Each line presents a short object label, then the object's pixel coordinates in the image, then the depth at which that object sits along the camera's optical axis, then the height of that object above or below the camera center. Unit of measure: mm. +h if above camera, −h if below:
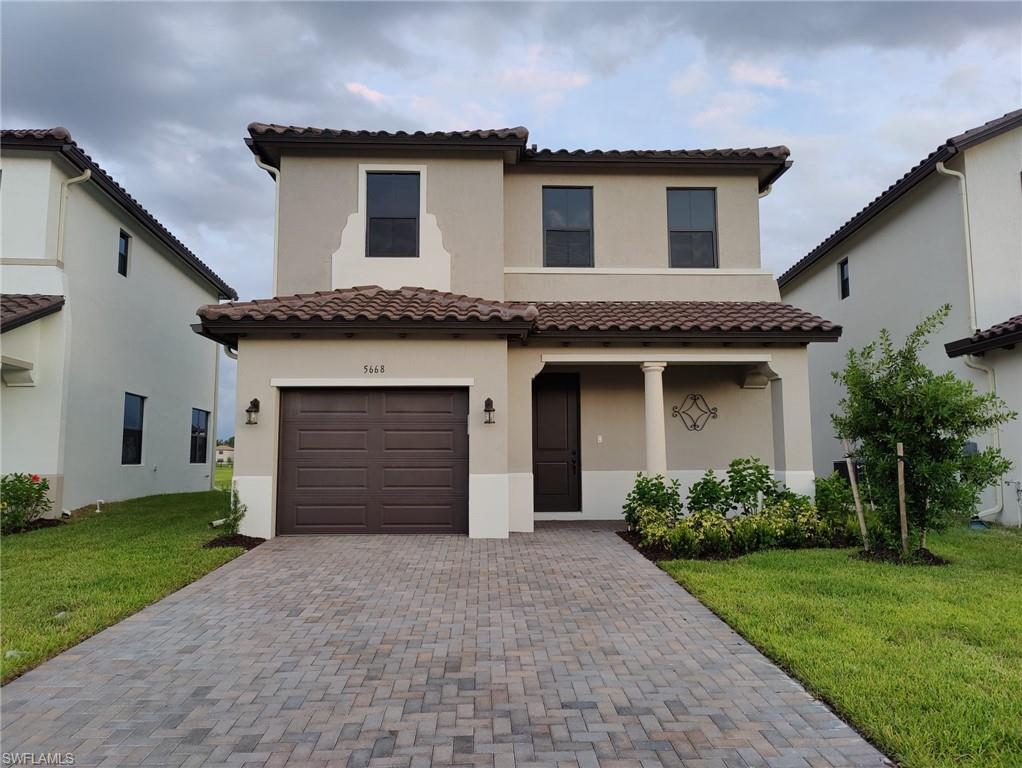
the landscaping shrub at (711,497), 9242 -853
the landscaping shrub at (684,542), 8195 -1369
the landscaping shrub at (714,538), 8258 -1325
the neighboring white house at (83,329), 11570 +2445
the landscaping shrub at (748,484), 9242 -655
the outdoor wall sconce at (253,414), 9516 +453
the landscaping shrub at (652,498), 9625 -914
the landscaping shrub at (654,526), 8594 -1247
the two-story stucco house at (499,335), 9695 +1779
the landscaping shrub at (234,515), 9273 -1114
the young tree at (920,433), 7496 +97
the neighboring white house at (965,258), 10820 +3739
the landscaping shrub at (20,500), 10398 -993
